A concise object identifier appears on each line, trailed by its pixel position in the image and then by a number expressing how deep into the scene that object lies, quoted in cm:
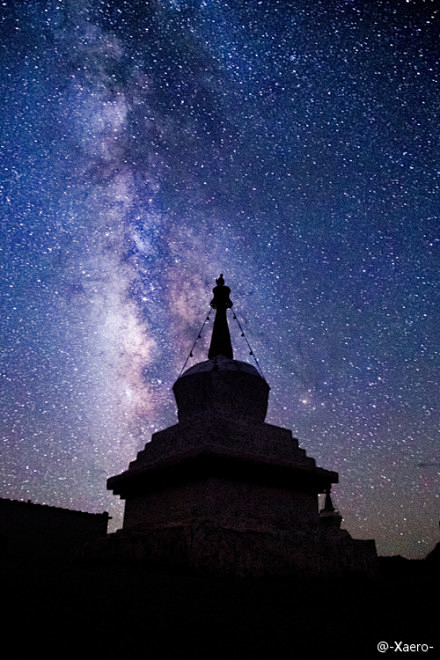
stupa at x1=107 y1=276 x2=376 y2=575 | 852
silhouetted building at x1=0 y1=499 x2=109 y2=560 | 1622
